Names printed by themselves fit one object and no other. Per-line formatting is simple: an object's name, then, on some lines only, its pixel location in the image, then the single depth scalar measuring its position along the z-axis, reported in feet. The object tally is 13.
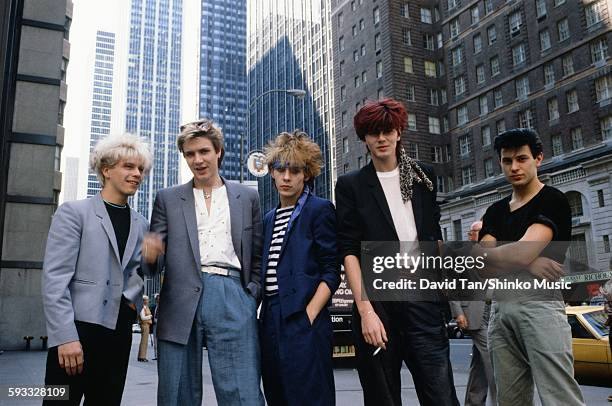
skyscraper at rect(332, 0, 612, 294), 133.18
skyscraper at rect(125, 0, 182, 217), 500.57
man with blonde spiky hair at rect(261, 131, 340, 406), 10.74
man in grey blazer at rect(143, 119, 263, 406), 11.16
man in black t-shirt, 10.16
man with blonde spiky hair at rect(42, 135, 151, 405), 10.40
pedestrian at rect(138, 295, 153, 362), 48.60
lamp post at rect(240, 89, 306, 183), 66.41
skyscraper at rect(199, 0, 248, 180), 416.87
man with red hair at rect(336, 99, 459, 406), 10.23
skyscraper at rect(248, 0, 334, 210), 298.56
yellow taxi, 30.35
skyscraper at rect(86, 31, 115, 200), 486.79
